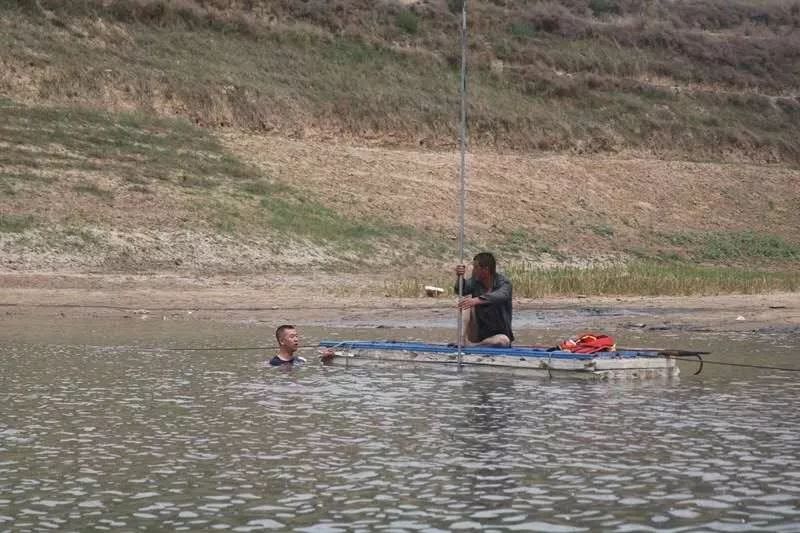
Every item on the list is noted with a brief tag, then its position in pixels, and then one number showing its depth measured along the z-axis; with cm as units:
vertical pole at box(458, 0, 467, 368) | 1773
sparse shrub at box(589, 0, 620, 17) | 6869
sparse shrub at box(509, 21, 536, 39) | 5762
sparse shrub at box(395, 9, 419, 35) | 5412
